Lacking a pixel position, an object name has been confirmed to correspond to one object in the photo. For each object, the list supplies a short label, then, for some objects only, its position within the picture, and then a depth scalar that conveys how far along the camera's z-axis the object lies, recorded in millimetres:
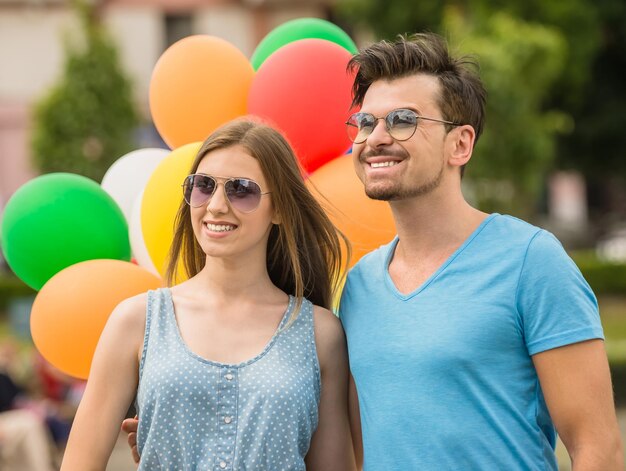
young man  2512
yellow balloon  3535
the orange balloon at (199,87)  3922
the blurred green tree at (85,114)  19906
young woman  2650
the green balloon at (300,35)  4145
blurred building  25281
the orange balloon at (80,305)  3439
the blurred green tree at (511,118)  13891
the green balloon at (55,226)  3686
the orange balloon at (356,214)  3576
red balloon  3721
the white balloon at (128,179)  4160
